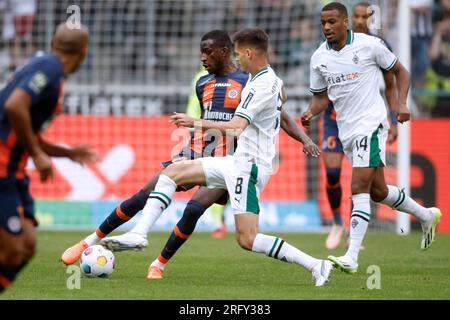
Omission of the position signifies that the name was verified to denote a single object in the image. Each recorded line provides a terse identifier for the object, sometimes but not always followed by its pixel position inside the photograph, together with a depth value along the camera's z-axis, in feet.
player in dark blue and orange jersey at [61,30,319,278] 53.42
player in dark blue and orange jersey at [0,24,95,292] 36.65
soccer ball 51.65
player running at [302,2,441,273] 56.54
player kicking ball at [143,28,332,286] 47.47
